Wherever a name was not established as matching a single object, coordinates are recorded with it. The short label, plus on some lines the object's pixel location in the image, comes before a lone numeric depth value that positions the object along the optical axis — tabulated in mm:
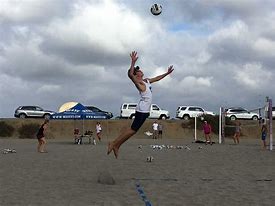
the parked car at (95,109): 42435
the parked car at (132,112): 42700
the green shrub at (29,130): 40841
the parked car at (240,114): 42723
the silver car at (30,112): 43072
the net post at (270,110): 19531
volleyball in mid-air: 10105
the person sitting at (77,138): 26382
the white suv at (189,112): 43699
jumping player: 8207
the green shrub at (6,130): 41792
